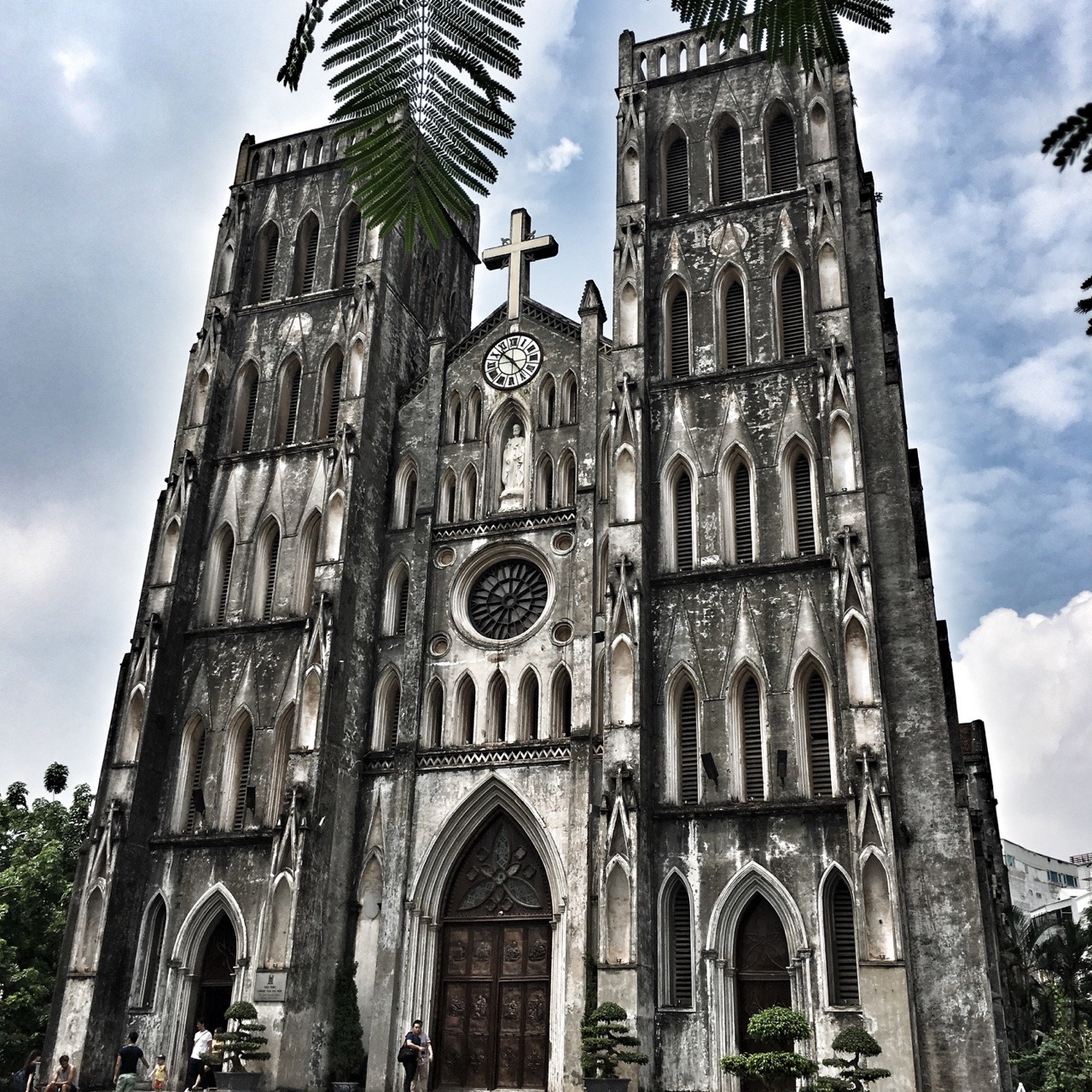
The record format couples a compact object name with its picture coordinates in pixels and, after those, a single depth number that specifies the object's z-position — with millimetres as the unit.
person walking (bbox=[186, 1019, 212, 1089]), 19203
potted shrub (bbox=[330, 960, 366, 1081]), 19781
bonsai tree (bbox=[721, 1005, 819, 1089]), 15625
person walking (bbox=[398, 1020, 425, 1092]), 18422
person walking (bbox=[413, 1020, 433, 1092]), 18688
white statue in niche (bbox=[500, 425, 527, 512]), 23984
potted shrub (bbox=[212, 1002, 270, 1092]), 18344
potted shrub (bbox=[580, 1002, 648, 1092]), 17000
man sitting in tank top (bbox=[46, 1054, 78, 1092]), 19234
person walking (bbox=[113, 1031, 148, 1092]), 18016
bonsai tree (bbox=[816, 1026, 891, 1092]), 15258
